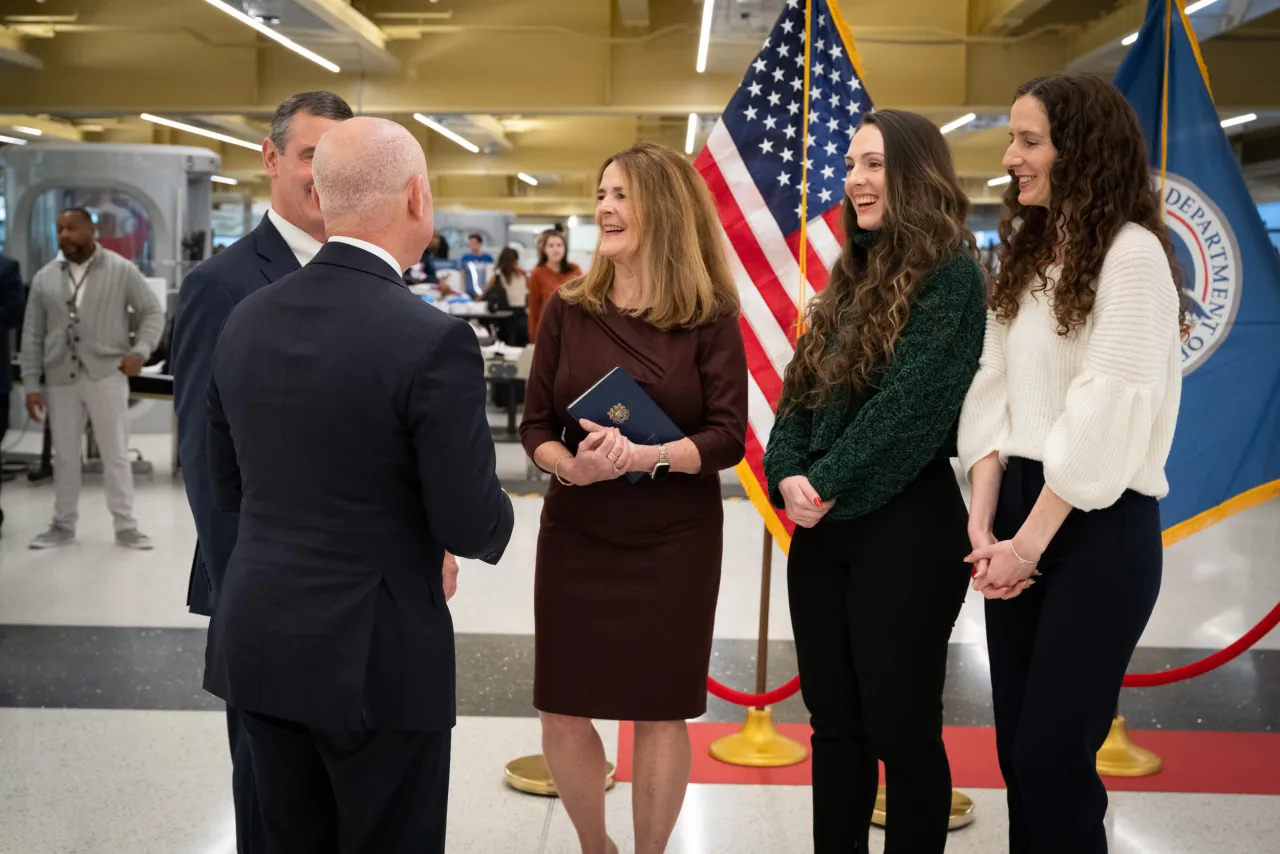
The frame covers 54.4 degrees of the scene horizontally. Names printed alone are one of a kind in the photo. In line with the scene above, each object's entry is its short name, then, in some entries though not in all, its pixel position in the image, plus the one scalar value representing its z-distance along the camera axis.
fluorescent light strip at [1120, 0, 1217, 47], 9.20
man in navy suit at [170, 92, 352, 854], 2.25
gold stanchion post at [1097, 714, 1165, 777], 3.54
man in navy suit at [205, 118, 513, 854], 1.74
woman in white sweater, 2.06
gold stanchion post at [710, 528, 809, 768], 3.58
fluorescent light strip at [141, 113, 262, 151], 16.97
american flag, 3.55
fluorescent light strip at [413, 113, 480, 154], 16.00
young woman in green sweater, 2.30
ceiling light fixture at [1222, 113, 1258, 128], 12.38
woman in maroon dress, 2.67
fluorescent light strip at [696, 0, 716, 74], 10.77
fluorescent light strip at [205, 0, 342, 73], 10.80
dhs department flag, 3.57
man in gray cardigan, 6.73
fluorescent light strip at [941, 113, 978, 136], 14.17
